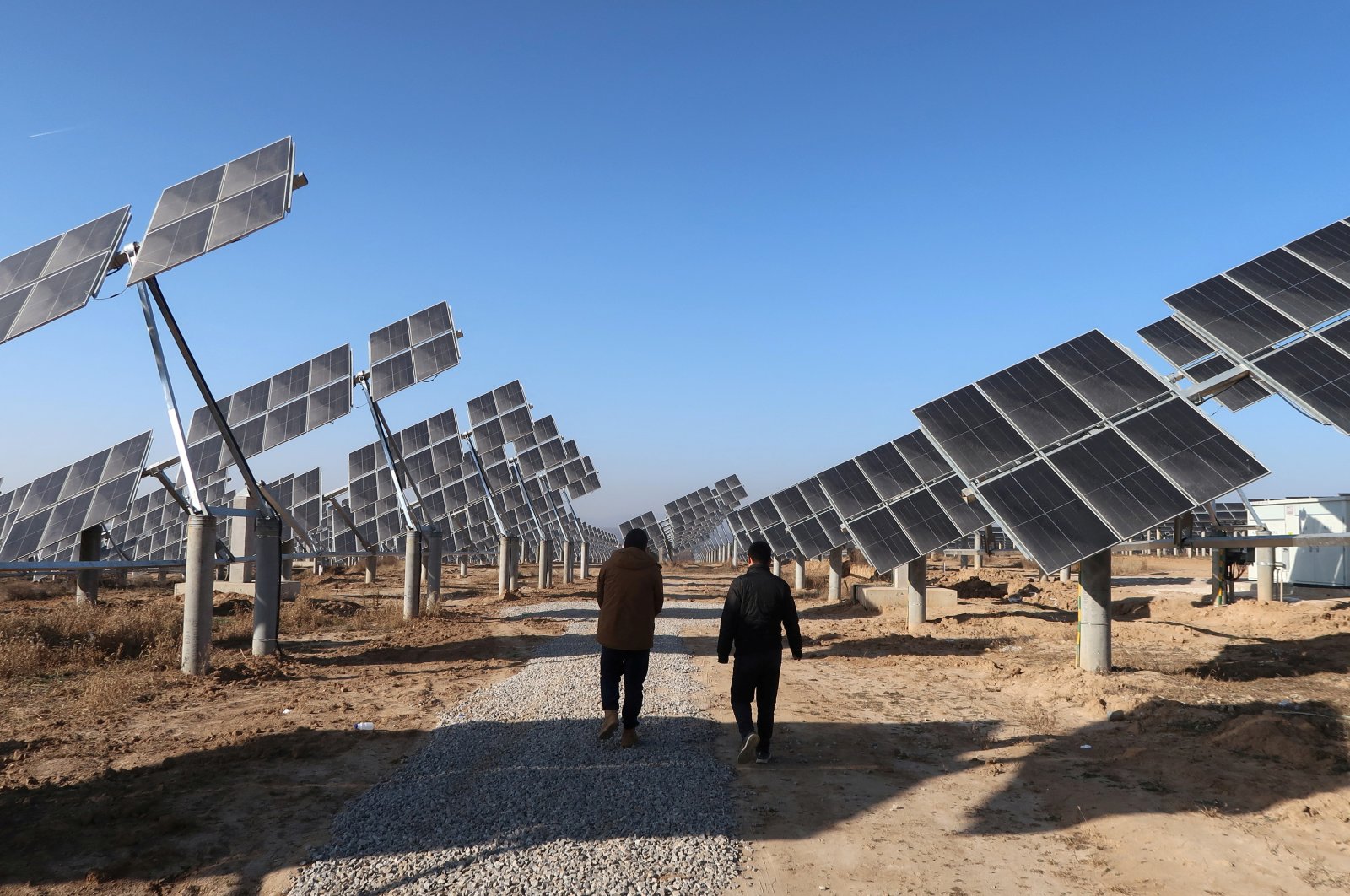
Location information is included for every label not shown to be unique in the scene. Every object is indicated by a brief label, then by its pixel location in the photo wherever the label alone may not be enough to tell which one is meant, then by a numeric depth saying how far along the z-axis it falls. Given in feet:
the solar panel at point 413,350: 66.44
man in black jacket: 24.76
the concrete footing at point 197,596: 37.42
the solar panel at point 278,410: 57.72
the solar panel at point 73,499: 49.73
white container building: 75.10
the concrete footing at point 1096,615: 36.35
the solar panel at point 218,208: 39.04
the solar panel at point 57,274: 36.78
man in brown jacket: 26.71
